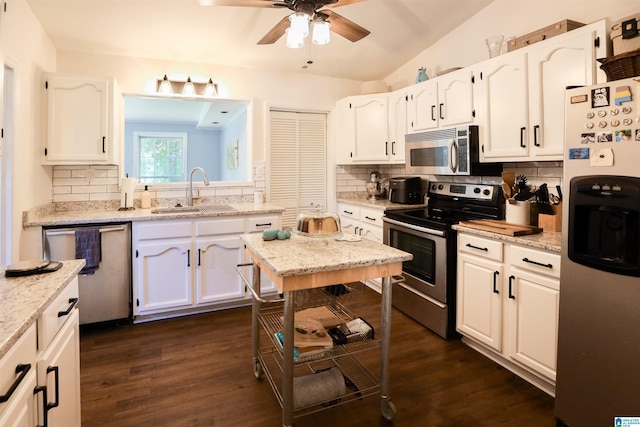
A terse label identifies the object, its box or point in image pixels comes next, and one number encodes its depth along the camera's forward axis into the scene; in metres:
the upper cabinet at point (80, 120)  2.93
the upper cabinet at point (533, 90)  2.14
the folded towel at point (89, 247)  2.79
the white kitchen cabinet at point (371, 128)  3.83
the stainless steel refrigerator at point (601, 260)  1.52
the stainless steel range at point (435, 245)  2.72
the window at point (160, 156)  7.01
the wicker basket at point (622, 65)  1.59
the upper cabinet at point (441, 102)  2.97
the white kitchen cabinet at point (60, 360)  1.12
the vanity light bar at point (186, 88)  3.57
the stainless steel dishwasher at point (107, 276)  2.81
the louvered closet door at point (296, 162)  4.21
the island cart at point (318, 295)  1.64
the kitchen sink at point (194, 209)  3.46
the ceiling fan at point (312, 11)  1.97
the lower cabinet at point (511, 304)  2.04
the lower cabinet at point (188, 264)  3.07
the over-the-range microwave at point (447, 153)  2.91
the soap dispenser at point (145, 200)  3.55
